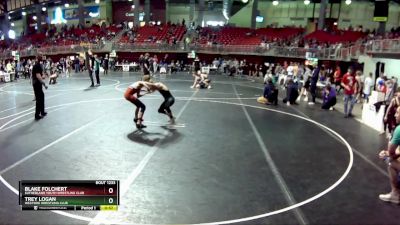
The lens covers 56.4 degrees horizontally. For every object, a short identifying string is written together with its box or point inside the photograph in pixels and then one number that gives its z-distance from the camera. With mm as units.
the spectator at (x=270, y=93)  16547
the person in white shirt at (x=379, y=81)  15490
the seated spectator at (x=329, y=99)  15859
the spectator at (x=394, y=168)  6227
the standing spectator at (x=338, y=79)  19828
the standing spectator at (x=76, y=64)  31656
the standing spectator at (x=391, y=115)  10109
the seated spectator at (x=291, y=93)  16875
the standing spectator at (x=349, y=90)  14086
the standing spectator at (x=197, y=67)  21453
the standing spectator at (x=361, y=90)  18375
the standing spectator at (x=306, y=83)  18484
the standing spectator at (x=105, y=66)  29634
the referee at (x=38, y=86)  12250
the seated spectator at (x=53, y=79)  22284
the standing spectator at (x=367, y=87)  17391
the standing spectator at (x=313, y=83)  16984
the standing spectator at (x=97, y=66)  21047
